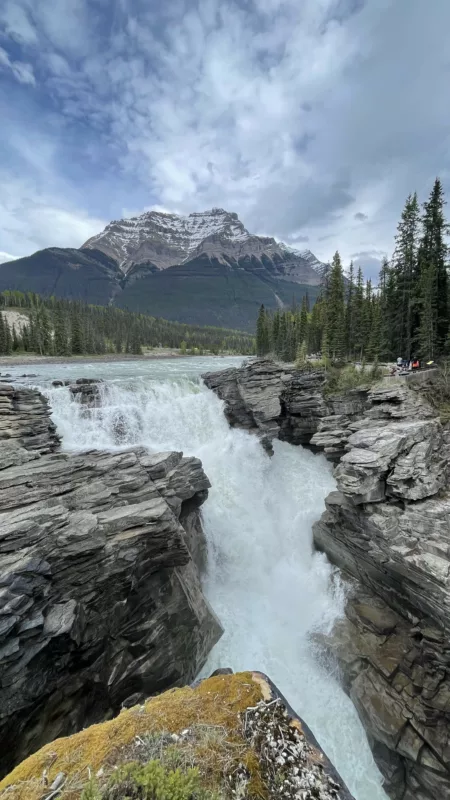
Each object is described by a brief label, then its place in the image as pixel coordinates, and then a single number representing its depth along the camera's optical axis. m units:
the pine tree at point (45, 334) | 81.74
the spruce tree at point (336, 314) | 44.66
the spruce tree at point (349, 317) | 48.22
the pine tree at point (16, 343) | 84.88
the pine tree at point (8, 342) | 78.44
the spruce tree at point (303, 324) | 66.00
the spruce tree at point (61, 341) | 84.35
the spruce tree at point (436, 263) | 31.60
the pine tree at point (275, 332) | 84.56
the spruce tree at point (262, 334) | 87.88
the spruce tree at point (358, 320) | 45.28
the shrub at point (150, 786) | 3.38
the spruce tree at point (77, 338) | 87.00
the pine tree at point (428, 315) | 29.48
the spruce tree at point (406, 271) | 33.88
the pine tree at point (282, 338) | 80.00
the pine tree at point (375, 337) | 38.59
